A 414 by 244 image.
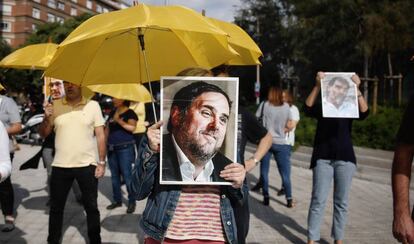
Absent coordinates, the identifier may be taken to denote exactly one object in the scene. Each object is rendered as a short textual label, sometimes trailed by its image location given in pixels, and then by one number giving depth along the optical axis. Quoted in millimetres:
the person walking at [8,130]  5434
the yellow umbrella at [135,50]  2324
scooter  15273
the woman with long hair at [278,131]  7204
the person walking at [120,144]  6844
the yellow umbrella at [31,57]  5391
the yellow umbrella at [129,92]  5599
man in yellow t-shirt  4500
